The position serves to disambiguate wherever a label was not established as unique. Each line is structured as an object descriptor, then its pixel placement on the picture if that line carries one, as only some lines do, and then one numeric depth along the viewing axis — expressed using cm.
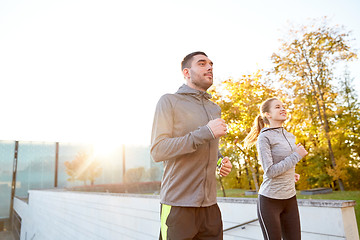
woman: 206
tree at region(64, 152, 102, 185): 2192
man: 138
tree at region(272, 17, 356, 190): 1209
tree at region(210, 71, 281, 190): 910
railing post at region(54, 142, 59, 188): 2086
